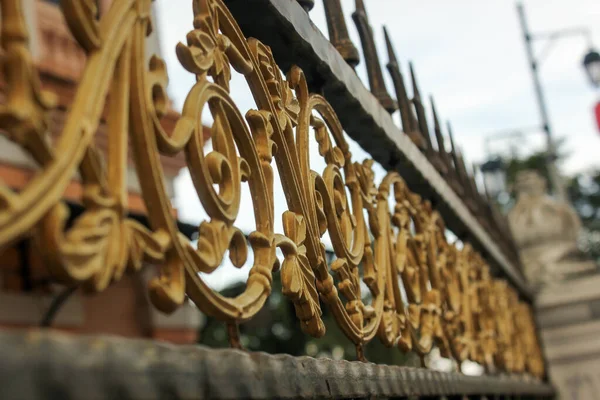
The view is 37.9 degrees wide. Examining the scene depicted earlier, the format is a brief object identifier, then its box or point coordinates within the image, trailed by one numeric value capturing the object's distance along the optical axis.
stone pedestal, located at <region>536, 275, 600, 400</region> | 4.13
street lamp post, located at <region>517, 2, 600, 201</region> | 12.38
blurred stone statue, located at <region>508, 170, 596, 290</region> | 4.51
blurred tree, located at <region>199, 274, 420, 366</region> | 13.01
